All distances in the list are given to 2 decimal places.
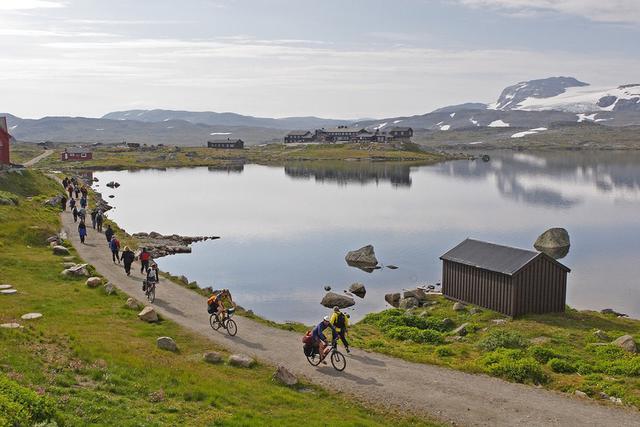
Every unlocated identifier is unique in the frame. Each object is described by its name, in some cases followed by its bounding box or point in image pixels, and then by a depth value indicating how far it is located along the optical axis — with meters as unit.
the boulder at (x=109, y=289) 34.09
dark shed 36.19
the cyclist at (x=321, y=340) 24.44
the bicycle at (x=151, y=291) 33.94
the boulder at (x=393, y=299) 44.75
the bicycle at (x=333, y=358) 24.44
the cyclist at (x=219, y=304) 29.00
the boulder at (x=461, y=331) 33.94
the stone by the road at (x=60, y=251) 43.28
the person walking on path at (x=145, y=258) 38.72
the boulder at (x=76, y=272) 36.94
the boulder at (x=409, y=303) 42.00
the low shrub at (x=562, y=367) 25.94
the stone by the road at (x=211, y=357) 24.41
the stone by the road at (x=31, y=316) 26.88
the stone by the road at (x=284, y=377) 22.50
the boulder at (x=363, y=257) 58.06
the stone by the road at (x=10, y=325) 23.44
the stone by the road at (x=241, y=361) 24.05
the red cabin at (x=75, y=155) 187.38
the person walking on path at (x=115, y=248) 43.19
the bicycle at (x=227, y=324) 29.00
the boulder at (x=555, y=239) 65.06
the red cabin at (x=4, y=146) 83.56
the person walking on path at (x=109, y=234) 48.28
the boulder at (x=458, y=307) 39.12
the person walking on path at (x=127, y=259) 39.84
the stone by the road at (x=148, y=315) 29.91
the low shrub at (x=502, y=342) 29.55
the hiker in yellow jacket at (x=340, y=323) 25.53
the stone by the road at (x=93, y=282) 35.12
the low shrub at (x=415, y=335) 32.41
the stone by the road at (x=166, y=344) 25.33
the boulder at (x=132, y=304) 31.58
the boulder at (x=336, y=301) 44.12
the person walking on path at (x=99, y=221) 56.21
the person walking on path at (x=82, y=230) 49.12
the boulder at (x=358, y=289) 48.27
